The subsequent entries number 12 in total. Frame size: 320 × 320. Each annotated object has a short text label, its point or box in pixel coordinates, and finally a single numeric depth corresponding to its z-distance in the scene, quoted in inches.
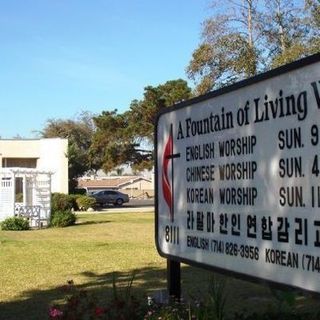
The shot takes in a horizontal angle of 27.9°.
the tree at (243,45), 821.2
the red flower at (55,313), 191.0
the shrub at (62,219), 1013.8
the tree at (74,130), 3521.2
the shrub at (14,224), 950.4
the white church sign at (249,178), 120.7
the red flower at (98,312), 189.4
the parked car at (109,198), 2347.4
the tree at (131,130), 1715.1
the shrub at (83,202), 1706.4
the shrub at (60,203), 1094.4
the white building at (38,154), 1957.2
